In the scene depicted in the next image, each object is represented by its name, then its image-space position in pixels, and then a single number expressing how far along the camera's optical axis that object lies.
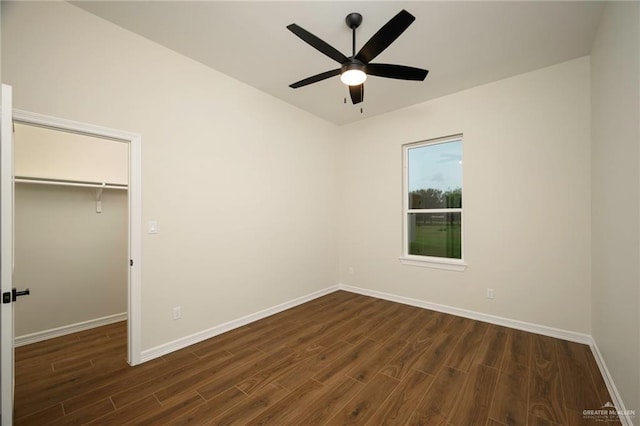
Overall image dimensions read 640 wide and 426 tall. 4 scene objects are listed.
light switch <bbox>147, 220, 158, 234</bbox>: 2.54
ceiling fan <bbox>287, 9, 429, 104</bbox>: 1.81
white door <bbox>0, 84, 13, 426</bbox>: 1.38
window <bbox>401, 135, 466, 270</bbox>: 3.70
